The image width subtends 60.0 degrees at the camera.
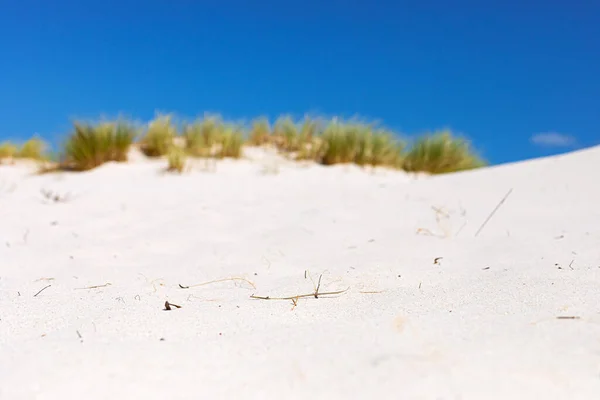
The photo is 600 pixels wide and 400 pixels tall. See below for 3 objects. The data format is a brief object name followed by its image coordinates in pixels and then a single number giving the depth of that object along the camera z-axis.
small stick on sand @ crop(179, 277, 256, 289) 1.75
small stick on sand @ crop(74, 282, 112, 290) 1.80
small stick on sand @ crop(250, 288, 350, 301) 1.53
